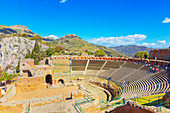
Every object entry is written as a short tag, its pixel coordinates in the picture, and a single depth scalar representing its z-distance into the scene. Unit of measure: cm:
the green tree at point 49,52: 5788
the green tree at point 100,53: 7278
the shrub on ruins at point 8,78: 3023
